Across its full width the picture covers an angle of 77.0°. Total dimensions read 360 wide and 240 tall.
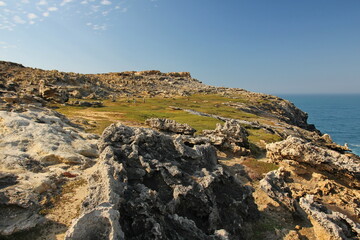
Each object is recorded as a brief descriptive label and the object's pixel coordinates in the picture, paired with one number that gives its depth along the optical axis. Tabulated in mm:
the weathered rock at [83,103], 66812
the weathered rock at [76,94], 81250
